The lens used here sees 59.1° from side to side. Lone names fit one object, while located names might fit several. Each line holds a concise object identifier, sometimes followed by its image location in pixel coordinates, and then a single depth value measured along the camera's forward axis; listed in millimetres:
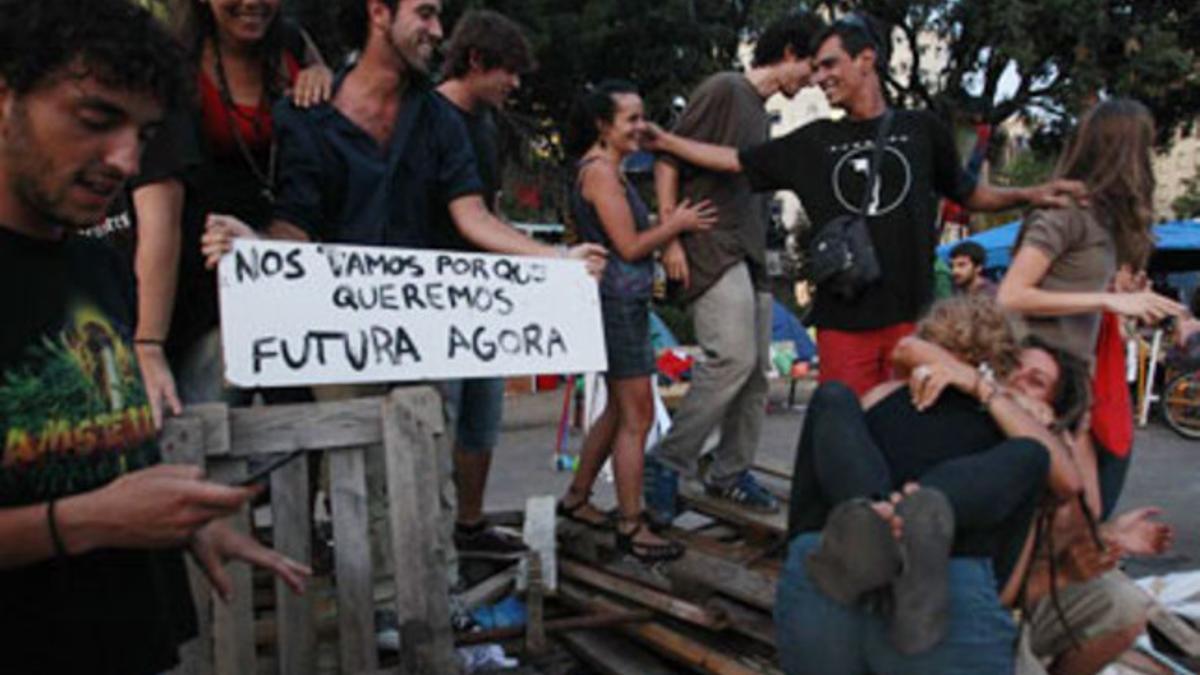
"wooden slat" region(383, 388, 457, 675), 2941
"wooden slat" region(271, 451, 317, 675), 2891
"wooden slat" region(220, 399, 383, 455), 2820
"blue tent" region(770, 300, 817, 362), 13547
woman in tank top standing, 4066
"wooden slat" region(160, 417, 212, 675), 2664
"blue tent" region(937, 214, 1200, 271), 13367
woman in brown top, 3441
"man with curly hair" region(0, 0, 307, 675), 1438
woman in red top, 3150
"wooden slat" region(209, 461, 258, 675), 2814
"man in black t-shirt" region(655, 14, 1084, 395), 3869
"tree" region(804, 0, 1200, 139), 15758
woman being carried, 2240
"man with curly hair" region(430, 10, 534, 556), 4105
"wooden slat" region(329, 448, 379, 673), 2932
